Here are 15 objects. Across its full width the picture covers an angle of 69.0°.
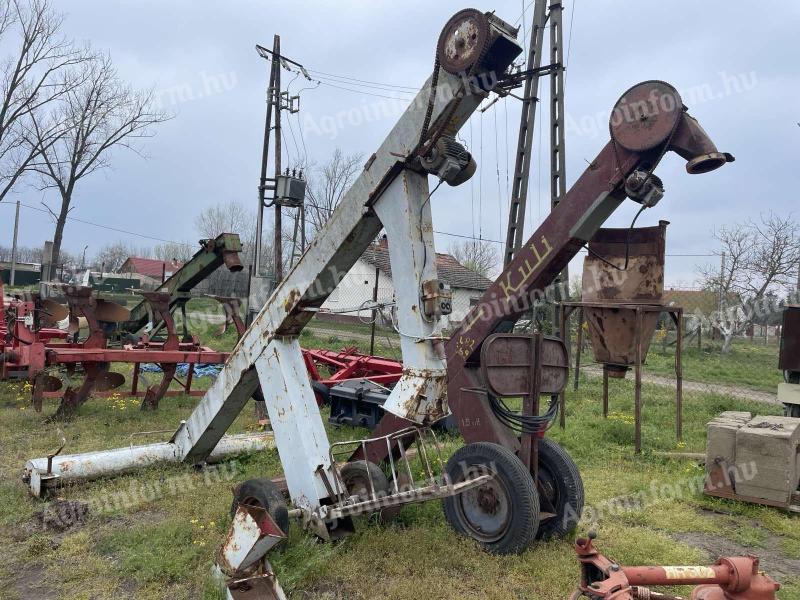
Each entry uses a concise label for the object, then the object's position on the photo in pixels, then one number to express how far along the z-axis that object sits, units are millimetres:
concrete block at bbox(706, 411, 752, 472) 5211
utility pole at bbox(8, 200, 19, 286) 28078
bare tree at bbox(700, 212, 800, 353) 18889
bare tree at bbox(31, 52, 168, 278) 22688
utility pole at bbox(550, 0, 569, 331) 9742
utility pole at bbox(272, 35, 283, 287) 13602
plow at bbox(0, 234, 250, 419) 6988
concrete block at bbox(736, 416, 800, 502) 4934
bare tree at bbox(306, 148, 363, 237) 29312
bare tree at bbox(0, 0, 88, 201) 20156
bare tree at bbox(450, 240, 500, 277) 44344
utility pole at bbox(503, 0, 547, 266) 9727
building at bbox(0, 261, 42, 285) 32281
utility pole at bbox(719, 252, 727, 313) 19333
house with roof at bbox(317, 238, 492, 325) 23803
